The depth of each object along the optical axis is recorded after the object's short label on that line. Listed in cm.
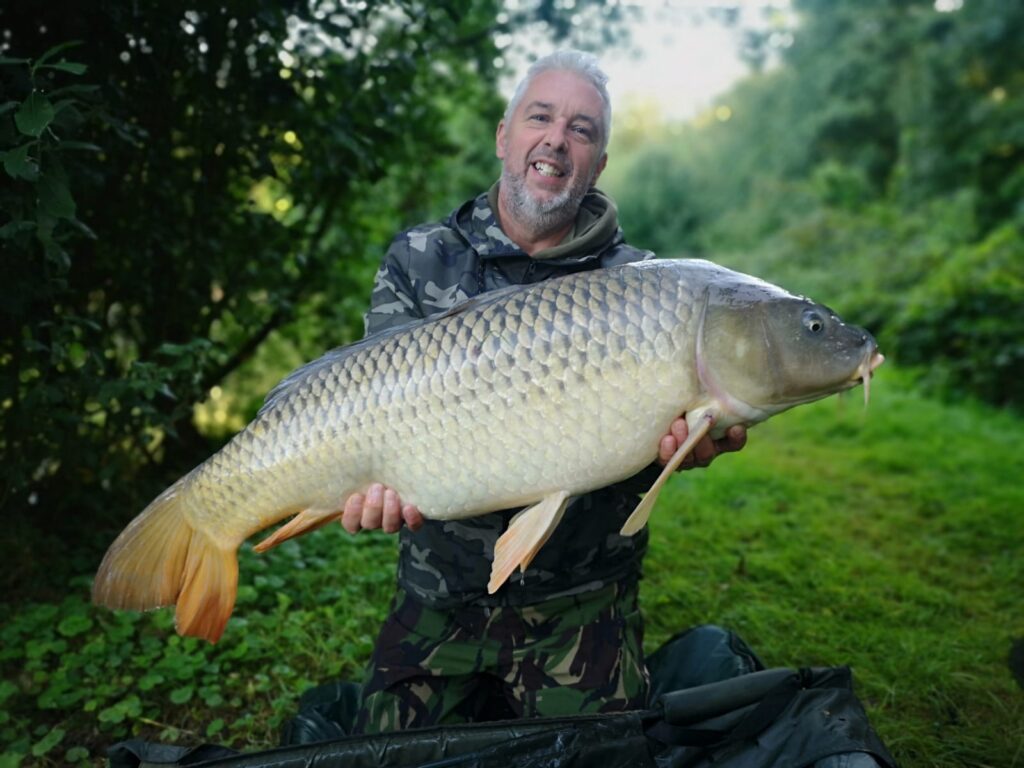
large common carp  129
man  165
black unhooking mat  130
